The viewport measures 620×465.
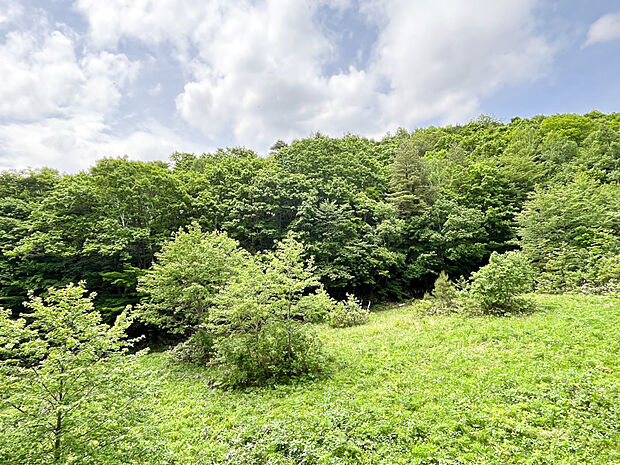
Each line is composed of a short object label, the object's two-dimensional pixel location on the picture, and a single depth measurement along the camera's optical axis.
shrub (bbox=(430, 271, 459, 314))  12.34
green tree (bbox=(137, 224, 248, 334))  10.40
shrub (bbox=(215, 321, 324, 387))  7.61
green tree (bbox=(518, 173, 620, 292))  11.82
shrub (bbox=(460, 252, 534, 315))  9.78
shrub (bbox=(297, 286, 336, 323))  7.61
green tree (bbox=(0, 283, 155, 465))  3.63
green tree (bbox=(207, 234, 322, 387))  7.55
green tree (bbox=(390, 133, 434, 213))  23.12
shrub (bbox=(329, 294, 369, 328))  13.18
